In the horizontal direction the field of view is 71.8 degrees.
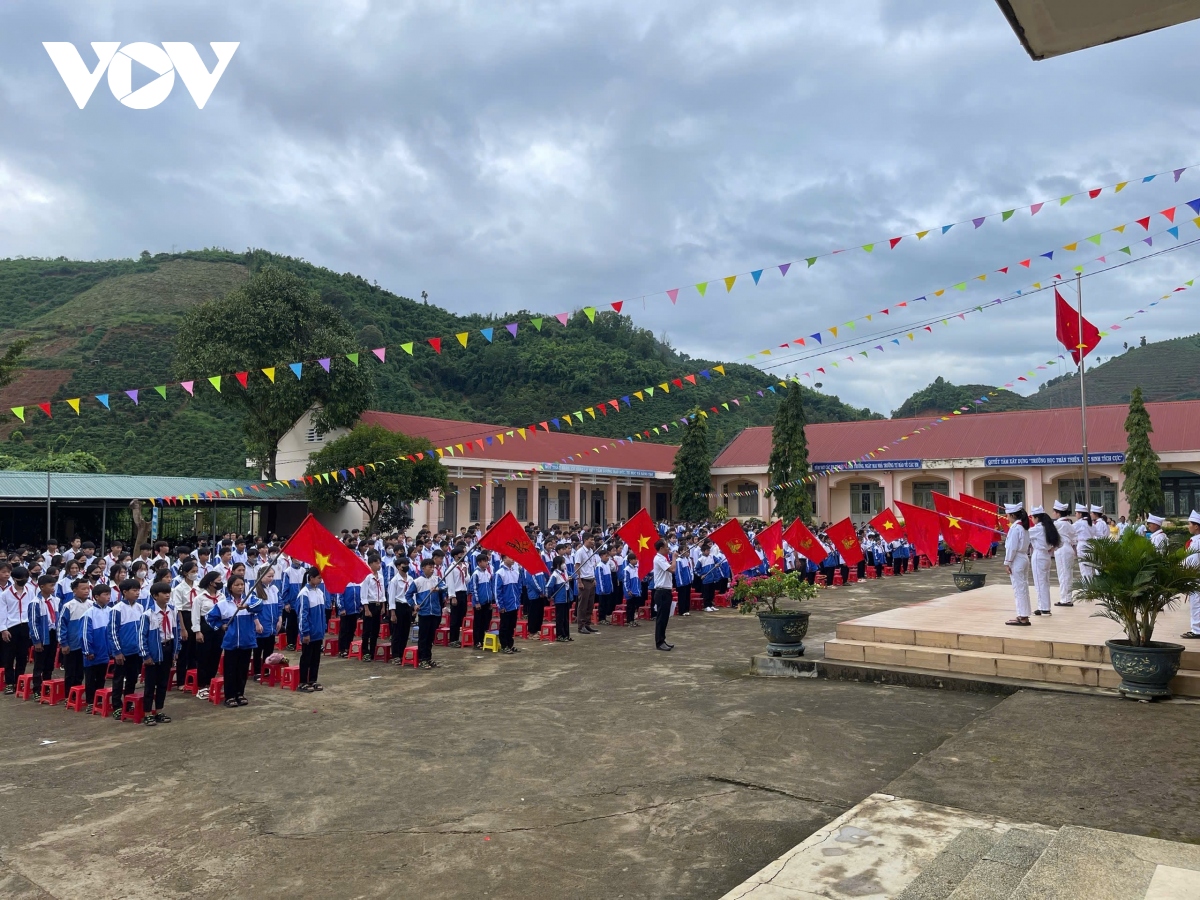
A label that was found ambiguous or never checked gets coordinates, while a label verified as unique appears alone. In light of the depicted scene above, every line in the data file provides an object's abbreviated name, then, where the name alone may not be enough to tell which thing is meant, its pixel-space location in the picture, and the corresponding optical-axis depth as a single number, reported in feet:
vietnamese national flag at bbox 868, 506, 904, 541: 63.41
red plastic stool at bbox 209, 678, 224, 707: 27.07
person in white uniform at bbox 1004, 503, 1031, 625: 31.42
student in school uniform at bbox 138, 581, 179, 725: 24.64
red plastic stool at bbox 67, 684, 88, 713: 26.53
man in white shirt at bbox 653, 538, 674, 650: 37.09
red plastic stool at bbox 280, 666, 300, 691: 29.17
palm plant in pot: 23.03
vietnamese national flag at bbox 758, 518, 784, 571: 48.43
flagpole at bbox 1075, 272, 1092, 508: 53.11
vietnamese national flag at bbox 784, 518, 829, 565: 52.75
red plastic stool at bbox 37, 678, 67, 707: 27.43
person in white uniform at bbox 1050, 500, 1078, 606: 36.50
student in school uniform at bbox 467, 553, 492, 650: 36.60
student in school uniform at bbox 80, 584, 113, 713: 24.86
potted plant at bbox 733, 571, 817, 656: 30.71
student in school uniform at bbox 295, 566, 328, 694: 28.48
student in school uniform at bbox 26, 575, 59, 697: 28.99
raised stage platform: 25.93
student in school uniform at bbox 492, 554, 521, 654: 35.96
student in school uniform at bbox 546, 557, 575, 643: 40.09
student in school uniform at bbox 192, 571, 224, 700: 26.84
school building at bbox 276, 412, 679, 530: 97.81
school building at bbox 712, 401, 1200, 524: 96.02
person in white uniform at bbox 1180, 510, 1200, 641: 28.09
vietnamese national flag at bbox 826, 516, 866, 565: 60.39
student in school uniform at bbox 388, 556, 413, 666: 34.06
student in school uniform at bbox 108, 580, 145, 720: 24.88
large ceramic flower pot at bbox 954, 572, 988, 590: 56.39
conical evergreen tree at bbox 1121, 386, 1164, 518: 87.81
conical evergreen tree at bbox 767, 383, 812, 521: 104.94
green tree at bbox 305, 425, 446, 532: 78.33
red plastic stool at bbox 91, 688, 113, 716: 25.85
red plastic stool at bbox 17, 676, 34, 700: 28.35
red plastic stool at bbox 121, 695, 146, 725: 24.66
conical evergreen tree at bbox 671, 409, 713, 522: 116.26
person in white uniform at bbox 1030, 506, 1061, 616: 33.12
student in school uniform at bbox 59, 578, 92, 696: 27.50
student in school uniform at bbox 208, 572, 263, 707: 26.58
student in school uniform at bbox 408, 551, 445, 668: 32.73
